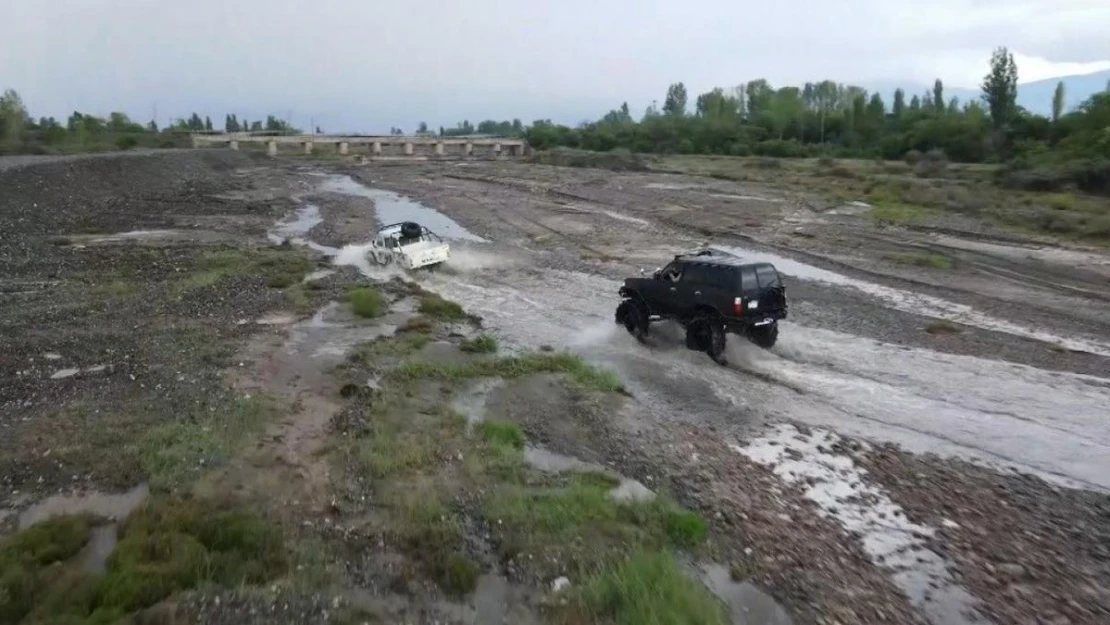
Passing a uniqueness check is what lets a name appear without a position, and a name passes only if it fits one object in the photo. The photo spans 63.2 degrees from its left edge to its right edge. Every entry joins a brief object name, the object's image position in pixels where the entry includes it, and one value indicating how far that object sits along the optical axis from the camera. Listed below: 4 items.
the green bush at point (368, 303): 24.73
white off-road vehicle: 33.41
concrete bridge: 137.50
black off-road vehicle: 18.94
